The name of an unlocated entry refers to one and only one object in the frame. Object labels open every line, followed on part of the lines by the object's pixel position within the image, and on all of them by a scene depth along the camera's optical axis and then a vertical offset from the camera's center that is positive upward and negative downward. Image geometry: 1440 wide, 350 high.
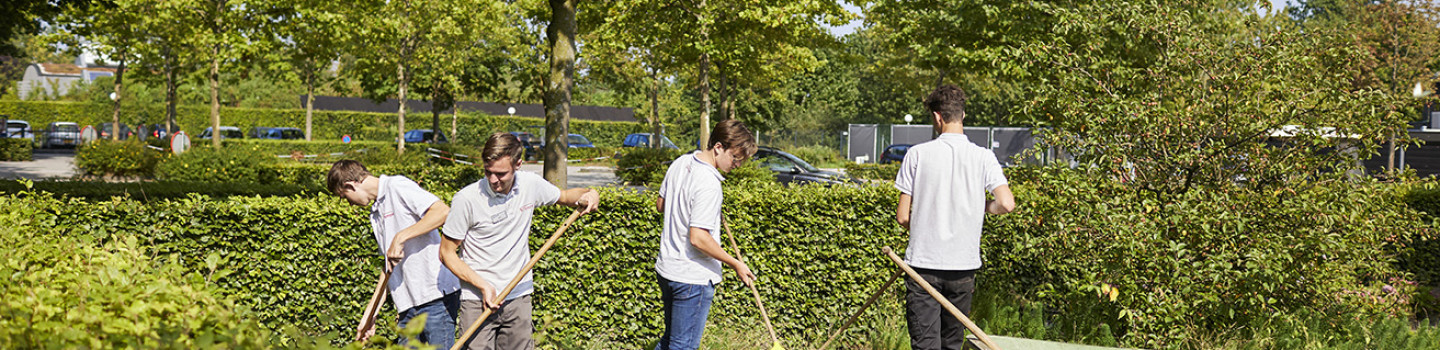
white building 92.49 +4.40
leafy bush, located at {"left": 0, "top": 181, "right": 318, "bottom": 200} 8.45 -0.64
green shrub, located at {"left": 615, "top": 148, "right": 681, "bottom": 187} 20.66 -0.73
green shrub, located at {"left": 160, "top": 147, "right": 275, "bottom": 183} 16.45 -0.75
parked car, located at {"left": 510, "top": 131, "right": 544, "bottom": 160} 35.84 -0.64
